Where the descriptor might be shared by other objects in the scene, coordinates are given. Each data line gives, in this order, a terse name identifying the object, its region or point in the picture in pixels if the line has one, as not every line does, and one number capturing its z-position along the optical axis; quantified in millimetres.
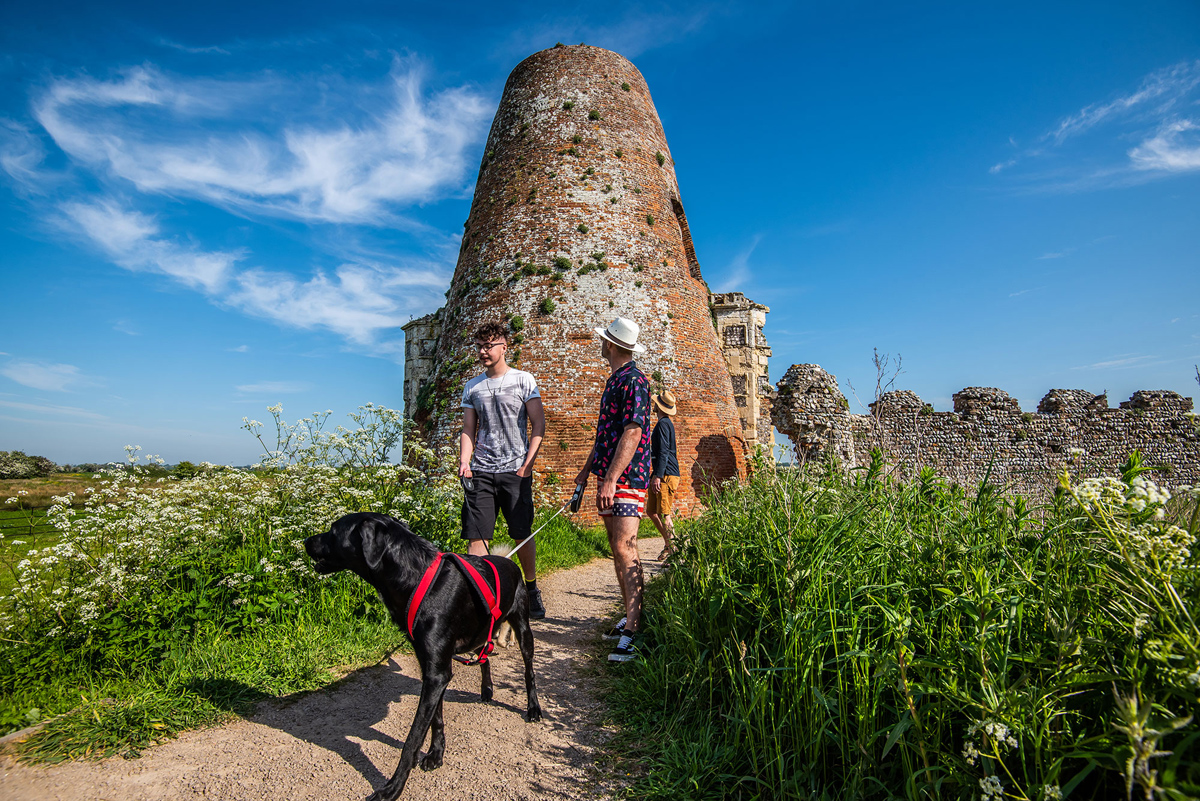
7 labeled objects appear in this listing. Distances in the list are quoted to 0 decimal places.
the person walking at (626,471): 3602
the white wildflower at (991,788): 1478
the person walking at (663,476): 5379
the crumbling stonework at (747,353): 12500
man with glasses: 4207
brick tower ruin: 9039
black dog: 2539
